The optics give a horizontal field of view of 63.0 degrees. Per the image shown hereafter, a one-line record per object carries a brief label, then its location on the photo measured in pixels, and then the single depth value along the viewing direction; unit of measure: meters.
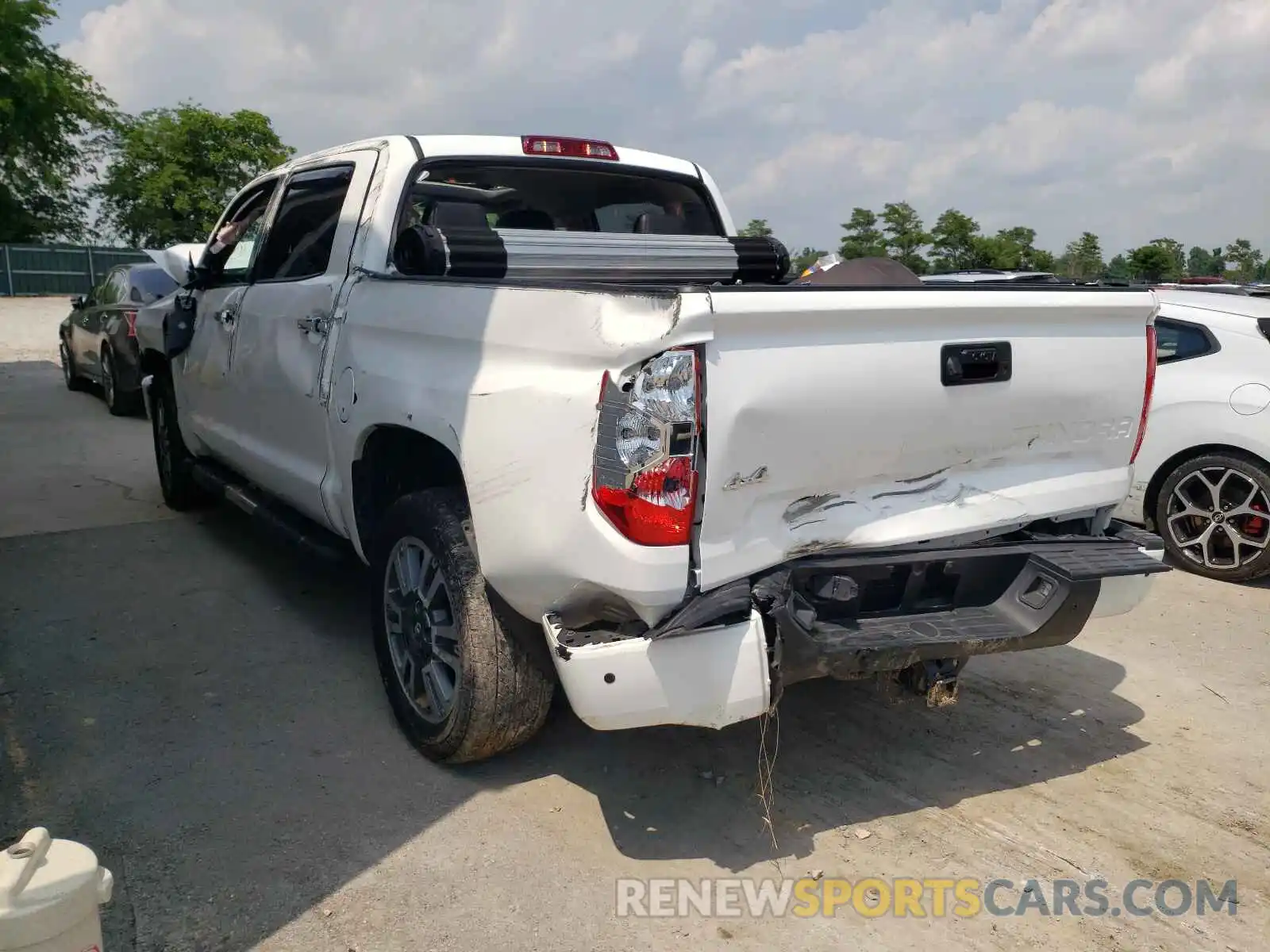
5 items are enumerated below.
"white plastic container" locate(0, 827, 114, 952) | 1.93
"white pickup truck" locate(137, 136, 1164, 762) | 2.51
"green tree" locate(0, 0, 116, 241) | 32.41
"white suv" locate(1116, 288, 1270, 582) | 5.61
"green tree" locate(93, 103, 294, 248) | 43.22
